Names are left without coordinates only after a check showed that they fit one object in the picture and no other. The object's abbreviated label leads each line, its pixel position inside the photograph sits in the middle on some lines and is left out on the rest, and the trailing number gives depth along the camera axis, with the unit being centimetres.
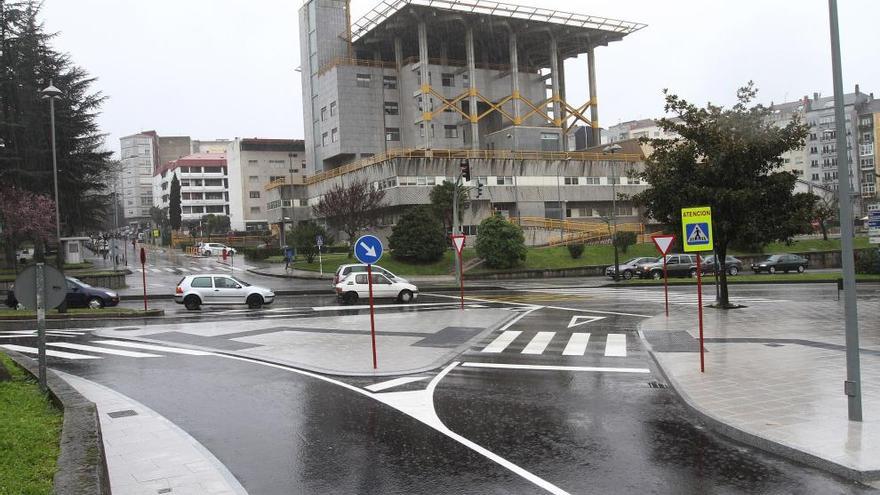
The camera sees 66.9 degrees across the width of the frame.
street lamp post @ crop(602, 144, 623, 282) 5830
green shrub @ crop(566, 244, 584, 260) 5312
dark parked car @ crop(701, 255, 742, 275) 4561
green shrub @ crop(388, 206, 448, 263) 4884
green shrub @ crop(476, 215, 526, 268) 4872
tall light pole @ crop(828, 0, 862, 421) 769
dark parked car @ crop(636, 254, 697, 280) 4306
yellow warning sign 1124
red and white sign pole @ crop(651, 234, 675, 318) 2164
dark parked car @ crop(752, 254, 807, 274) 4591
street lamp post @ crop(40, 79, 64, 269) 2868
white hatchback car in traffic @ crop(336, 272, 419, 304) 2858
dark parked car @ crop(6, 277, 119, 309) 2667
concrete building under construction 6612
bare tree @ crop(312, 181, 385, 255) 5331
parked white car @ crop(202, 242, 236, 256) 7219
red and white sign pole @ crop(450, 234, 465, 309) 2598
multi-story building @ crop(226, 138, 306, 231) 10488
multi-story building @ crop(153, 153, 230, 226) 12019
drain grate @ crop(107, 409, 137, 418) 917
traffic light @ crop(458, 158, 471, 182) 3368
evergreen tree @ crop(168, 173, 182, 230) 10682
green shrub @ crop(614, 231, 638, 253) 5650
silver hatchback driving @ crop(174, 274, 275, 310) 2717
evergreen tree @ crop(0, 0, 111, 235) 4709
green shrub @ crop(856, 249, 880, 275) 3559
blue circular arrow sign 1305
